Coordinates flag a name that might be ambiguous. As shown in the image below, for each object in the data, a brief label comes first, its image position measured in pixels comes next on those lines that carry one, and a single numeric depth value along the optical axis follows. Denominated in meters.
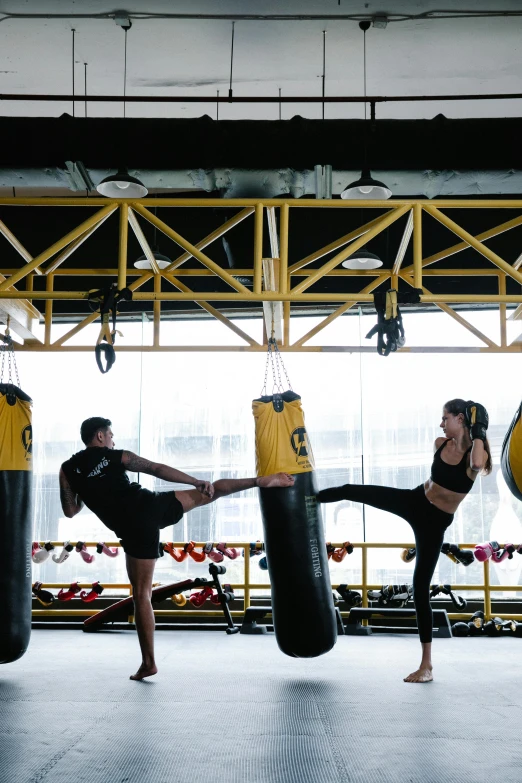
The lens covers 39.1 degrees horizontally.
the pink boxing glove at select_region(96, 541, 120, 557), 8.65
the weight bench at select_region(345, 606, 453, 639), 8.00
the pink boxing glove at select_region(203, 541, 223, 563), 8.37
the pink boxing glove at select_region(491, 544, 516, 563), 8.21
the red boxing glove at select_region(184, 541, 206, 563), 8.37
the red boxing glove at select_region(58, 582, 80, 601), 8.48
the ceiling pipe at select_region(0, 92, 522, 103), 5.85
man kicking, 5.04
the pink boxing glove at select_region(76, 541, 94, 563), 8.60
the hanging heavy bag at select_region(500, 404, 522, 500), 3.96
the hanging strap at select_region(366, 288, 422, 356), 5.62
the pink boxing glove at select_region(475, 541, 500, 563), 7.97
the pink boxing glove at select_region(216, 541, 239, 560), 8.41
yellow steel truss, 5.62
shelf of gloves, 8.12
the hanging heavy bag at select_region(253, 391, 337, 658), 4.72
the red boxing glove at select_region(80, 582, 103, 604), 8.55
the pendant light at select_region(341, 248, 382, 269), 7.27
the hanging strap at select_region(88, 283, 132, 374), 5.62
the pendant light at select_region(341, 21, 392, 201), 5.26
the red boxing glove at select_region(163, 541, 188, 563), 8.34
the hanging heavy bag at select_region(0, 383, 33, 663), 4.73
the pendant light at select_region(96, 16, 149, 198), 5.32
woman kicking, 5.07
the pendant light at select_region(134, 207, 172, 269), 7.72
